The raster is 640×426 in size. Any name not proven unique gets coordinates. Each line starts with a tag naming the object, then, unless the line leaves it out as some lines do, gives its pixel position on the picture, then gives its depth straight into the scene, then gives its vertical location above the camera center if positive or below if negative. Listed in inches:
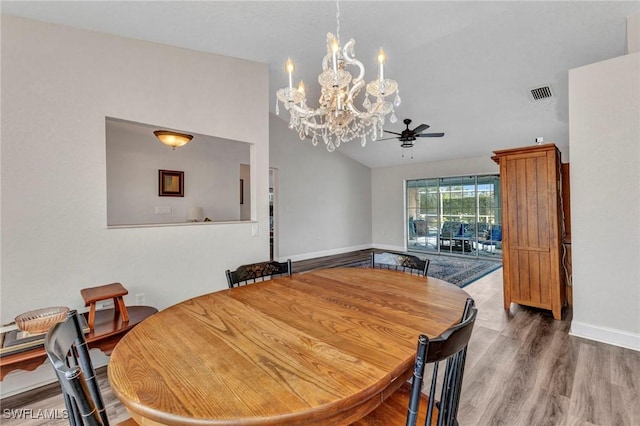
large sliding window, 259.9 -0.6
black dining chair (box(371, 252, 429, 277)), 79.6 -13.6
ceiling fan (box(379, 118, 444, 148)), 174.8 +50.2
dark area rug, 188.9 -40.8
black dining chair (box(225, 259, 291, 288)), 71.2 -14.4
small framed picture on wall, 168.9 +20.8
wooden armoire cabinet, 119.3 -5.8
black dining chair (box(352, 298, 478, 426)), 28.9 -19.9
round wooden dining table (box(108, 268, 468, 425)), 27.2 -17.3
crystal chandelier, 79.0 +36.5
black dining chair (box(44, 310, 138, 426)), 25.8 -15.6
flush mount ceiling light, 129.4 +37.8
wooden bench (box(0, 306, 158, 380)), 62.7 -29.3
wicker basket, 63.9 -22.9
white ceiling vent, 152.6 +65.9
